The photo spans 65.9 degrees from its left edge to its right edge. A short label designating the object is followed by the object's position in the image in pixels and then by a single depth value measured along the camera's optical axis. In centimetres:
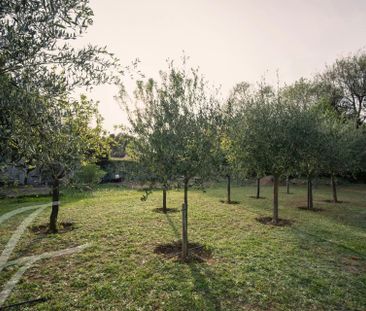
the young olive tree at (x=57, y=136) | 564
